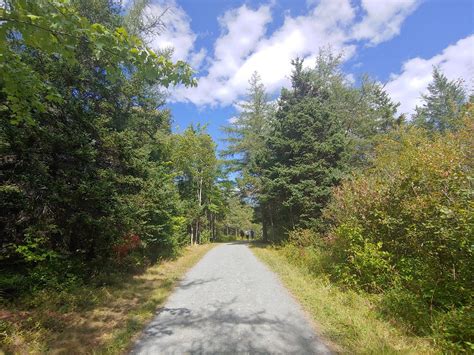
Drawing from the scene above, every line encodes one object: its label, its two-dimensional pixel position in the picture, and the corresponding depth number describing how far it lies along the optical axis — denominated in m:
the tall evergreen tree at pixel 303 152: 16.39
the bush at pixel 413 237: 4.38
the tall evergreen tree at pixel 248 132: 28.67
